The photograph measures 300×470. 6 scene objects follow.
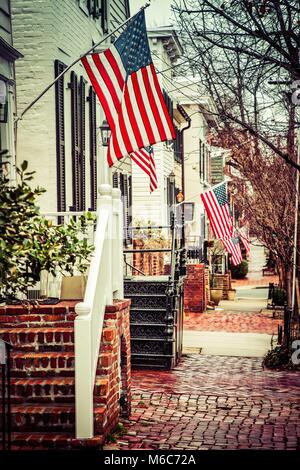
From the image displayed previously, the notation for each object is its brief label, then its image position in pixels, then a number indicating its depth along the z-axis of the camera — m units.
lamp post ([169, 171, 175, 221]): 23.39
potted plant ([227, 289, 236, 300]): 26.34
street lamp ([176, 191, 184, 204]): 23.95
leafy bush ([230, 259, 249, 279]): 38.81
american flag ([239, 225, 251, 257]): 30.58
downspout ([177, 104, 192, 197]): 22.62
